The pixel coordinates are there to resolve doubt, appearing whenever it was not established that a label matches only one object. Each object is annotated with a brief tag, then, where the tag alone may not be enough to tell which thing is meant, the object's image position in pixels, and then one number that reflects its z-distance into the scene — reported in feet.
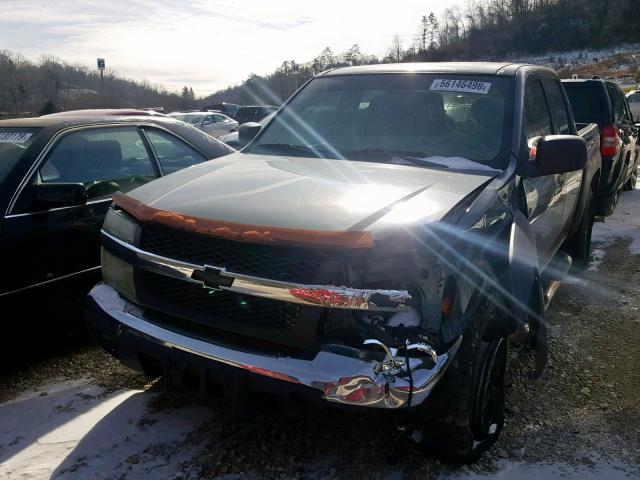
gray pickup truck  6.85
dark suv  24.50
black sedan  10.85
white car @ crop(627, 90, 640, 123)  70.18
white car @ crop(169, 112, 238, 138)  75.05
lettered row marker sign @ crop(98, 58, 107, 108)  109.85
